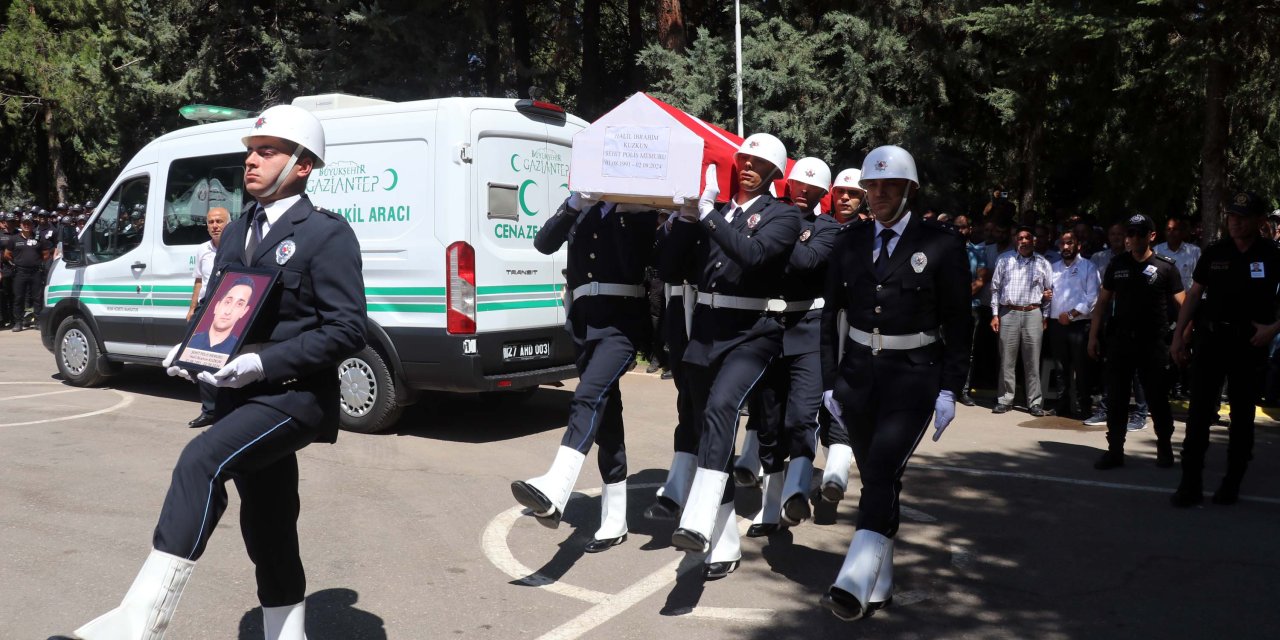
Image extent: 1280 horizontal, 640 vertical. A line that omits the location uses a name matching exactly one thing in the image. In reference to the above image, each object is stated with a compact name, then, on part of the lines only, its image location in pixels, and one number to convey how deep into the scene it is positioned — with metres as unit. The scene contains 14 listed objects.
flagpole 15.59
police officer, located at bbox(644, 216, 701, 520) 5.74
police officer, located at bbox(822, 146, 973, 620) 4.39
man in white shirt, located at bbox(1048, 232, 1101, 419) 10.40
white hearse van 8.20
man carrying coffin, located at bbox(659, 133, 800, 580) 4.93
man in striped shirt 10.66
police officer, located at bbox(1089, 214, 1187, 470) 7.81
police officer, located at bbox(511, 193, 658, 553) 5.44
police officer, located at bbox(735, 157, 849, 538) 5.75
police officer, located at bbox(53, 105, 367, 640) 3.22
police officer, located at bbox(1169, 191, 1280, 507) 6.64
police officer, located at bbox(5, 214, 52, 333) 18.56
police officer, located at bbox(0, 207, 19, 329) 18.75
